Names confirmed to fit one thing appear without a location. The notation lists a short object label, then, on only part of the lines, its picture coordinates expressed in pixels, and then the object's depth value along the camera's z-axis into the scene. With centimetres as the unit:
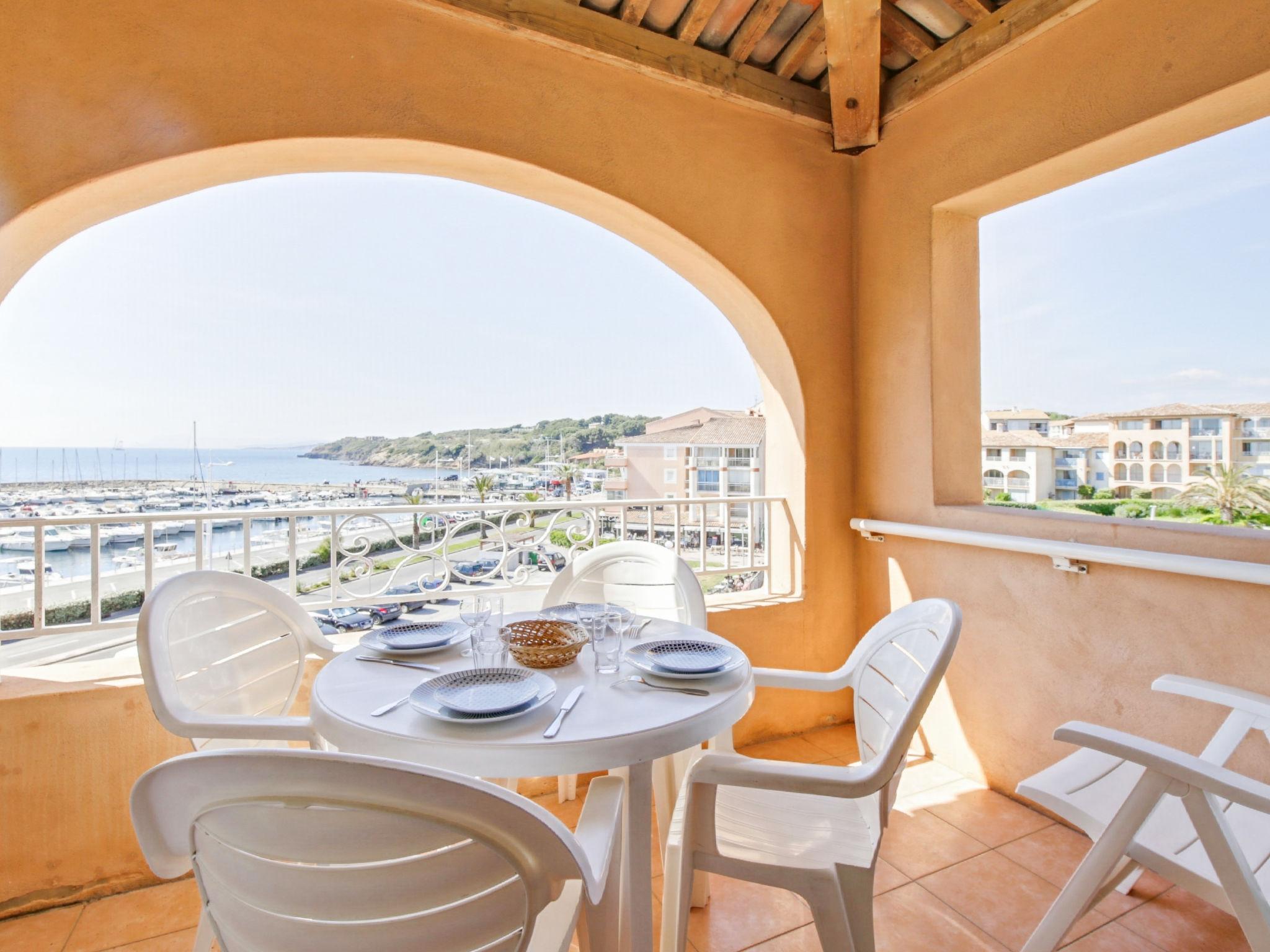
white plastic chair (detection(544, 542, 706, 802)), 205
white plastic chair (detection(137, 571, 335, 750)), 136
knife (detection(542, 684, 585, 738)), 110
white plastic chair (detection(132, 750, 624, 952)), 64
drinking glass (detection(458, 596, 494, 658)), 164
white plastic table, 106
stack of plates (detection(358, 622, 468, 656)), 154
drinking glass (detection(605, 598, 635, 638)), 165
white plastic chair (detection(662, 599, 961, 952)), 119
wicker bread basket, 148
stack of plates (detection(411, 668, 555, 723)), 113
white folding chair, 112
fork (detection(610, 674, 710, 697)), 131
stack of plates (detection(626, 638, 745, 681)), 136
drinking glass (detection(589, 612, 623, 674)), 143
